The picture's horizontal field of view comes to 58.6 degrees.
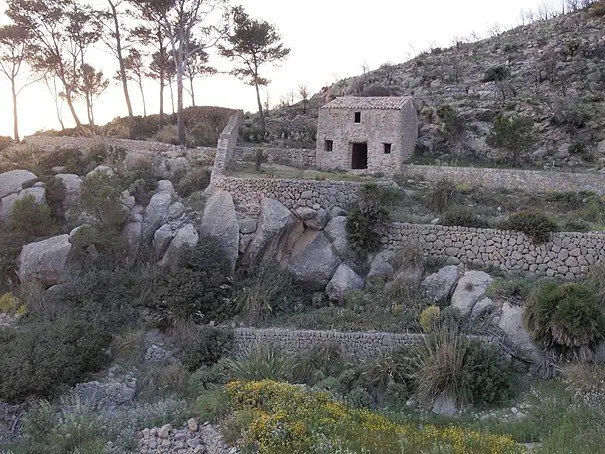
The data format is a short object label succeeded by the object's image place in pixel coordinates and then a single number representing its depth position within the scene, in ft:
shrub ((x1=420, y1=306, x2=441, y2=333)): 55.88
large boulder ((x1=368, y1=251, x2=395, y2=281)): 66.49
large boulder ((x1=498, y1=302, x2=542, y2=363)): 51.70
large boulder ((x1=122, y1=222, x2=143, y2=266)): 69.82
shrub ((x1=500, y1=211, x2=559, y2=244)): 62.85
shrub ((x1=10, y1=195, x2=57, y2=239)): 71.72
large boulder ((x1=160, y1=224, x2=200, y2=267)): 66.39
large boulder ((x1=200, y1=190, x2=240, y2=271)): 68.64
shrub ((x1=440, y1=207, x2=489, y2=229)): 67.67
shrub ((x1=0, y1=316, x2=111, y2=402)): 50.14
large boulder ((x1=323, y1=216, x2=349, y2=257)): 68.85
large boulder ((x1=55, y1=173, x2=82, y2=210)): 78.02
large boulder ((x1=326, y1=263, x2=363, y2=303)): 64.64
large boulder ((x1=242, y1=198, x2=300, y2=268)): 68.69
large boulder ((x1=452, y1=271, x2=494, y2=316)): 58.85
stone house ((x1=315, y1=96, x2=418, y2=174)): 96.73
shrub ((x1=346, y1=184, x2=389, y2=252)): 68.64
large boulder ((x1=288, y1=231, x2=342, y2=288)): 67.31
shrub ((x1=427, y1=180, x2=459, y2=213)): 75.41
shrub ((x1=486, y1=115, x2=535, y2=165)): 97.14
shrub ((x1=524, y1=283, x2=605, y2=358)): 48.73
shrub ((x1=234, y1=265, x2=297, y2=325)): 62.75
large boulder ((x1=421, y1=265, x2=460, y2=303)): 61.77
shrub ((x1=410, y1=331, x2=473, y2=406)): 47.32
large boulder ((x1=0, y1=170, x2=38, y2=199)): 78.59
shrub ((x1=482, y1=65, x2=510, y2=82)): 145.28
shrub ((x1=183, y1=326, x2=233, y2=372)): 56.13
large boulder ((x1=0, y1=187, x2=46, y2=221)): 75.82
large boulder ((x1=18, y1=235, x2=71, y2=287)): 66.39
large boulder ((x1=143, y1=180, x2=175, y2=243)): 72.09
